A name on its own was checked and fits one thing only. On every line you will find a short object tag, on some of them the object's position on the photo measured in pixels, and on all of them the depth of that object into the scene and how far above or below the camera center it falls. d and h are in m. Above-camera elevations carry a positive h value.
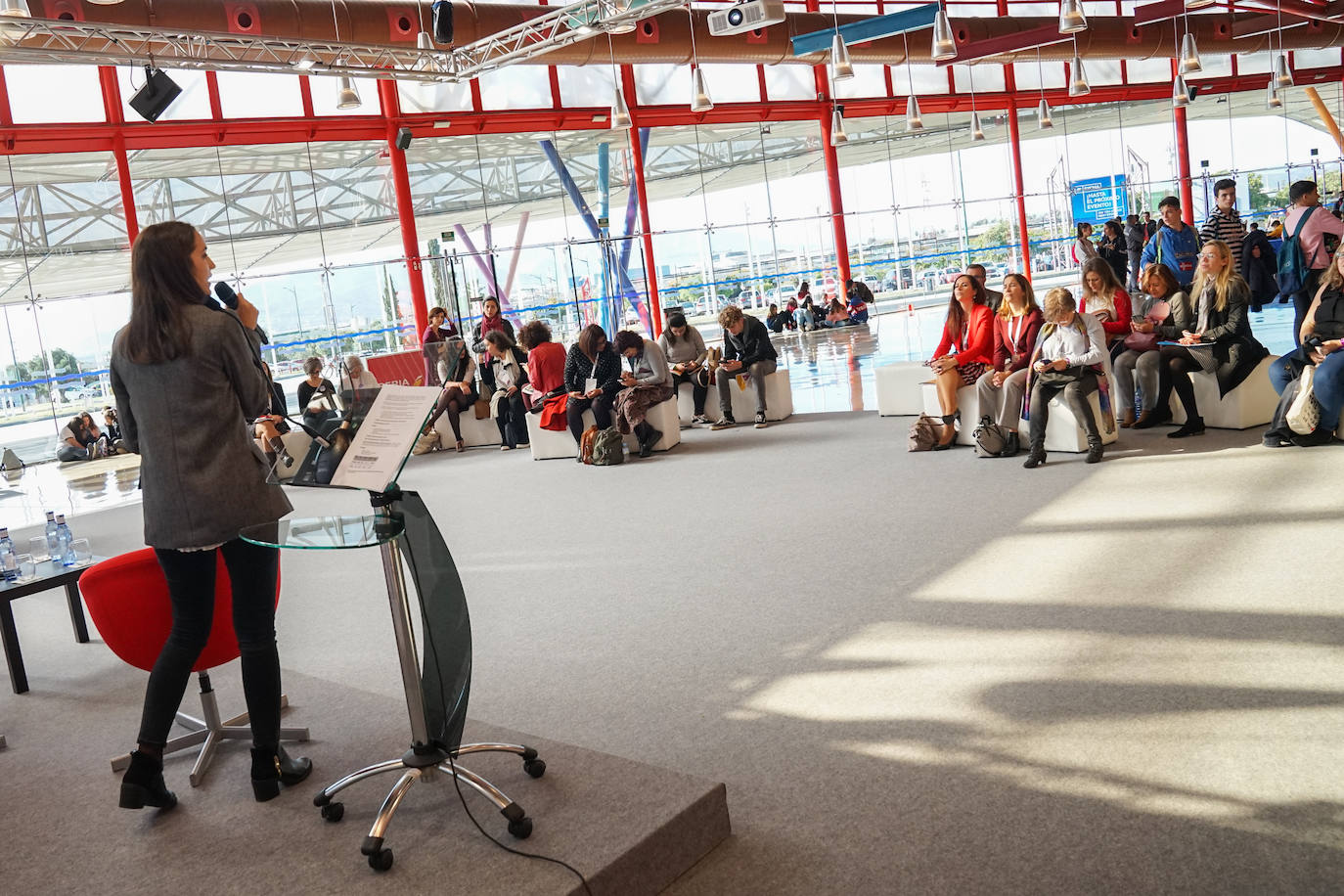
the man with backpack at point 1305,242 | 7.91 -0.03
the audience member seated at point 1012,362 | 7.28 -0.58
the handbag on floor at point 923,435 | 7.80 -1.03
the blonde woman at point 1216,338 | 7.04 -0.56
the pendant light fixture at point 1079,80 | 13.45 +2.22
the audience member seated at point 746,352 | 10.10 -0.39
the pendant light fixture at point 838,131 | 16.11 +2.38
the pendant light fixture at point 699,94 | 11.38 +2.24
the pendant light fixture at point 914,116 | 14.46 +2.22
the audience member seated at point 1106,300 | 7.53 -0.25
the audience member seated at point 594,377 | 9.48 -0.40
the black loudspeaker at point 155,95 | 9.25 +2.39
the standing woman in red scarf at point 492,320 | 11.73 +0.24
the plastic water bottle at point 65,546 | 4.85 -0.65
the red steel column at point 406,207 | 14.75 +1.96
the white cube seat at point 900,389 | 9.30 -0.83
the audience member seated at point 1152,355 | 7.43 -0.64
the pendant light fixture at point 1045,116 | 17.03 +2.34
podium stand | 2.68 -0.73
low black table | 4.41 -0.75
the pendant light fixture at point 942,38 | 9.66 +2.13
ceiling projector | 9.21 +2.43
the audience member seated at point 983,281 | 7.96 -0.01
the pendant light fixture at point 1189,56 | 12.09 +2.12
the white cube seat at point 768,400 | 10.30 -0.84
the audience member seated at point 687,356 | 10.58 -0.37
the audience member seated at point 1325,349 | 6.20 -0.63
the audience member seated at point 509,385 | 10.78 -0.43
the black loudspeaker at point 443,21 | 10.24 +3.00
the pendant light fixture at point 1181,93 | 14.66 +2.08
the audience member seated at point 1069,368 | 6.86 -0.62
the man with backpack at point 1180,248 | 9.12 +0.04
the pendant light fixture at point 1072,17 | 9.42 +2.10
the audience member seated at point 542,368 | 10.06 -0.29
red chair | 3.36 -0.70
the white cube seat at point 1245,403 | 7.15 -1.01
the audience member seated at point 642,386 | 9.26 -0.53
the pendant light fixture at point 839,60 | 10.26 +2.18
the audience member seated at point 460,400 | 11.05 -0.53
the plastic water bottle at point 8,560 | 4.61 -0.65
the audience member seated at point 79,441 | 14.92 -0.60
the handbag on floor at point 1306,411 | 6.32 -0.97
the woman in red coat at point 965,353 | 7.71 -0.50
